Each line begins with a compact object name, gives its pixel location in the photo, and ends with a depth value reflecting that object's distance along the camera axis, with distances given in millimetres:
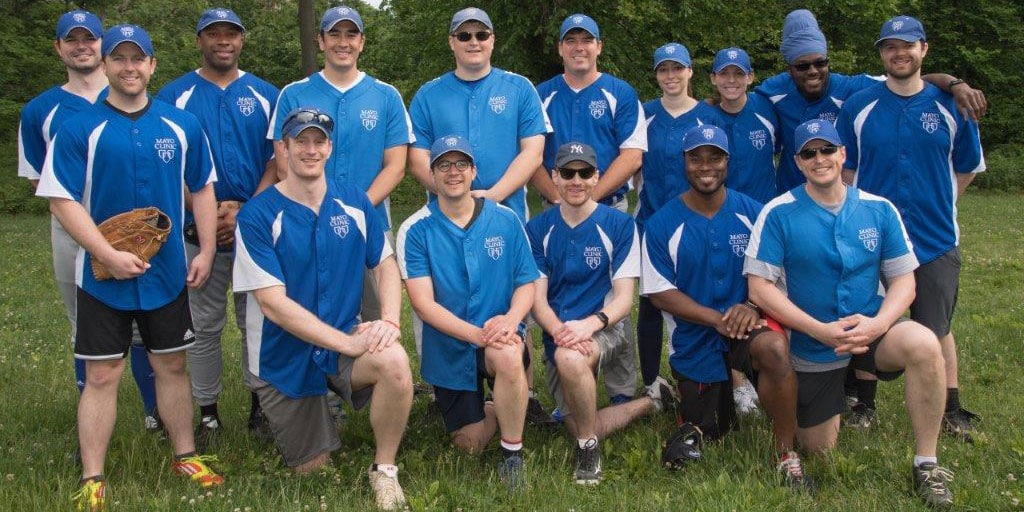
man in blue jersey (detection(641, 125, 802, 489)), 5590
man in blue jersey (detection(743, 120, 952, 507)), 5039
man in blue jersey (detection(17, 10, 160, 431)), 5242
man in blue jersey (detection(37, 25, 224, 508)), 4828
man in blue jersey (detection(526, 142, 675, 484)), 5664
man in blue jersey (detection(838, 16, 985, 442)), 5785
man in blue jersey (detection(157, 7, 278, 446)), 5926
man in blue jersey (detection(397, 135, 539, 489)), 5426
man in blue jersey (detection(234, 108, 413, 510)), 5008
